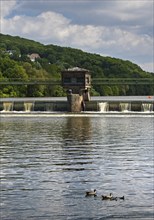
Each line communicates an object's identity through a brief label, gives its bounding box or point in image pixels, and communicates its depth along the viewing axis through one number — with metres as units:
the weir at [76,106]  85.62
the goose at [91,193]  26.38
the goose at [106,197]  25.66
